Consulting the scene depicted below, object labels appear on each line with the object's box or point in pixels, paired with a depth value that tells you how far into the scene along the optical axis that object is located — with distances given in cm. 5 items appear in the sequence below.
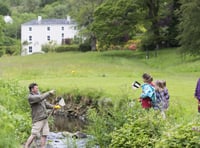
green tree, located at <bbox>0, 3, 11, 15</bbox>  14088
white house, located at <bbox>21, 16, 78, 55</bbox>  11512
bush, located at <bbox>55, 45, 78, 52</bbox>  7733
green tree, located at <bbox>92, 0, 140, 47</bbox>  5503
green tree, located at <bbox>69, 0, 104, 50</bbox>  7138
